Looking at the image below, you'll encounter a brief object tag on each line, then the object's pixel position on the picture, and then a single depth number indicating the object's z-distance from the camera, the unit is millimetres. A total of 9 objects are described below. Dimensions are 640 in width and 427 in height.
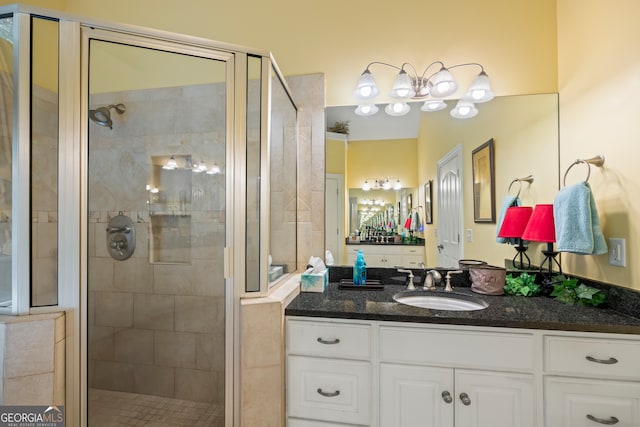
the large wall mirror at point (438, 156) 1740
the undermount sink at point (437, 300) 1579
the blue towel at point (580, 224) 1325
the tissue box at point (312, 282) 1663
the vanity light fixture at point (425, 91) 1771
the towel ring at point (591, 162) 1404
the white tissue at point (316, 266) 1745
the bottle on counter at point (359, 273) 1783
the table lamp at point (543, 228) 1533
